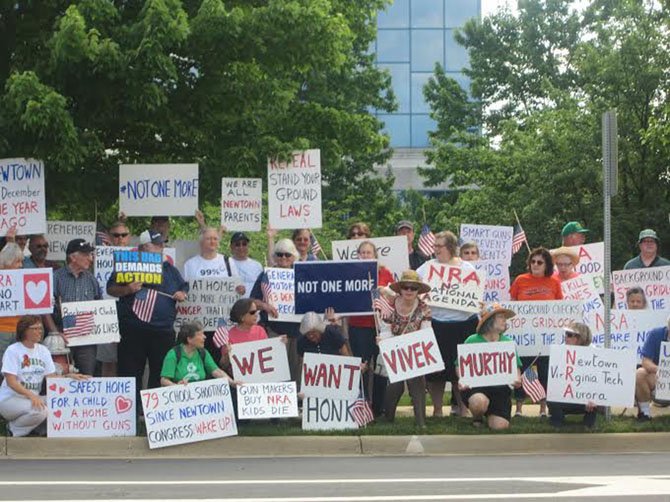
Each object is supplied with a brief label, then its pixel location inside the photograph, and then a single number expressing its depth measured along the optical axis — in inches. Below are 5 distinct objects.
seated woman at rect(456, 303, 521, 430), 538.6
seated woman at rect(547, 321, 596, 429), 543.8
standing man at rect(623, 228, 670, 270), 617.3
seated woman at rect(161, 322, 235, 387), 527.8
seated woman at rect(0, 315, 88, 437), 520.1
